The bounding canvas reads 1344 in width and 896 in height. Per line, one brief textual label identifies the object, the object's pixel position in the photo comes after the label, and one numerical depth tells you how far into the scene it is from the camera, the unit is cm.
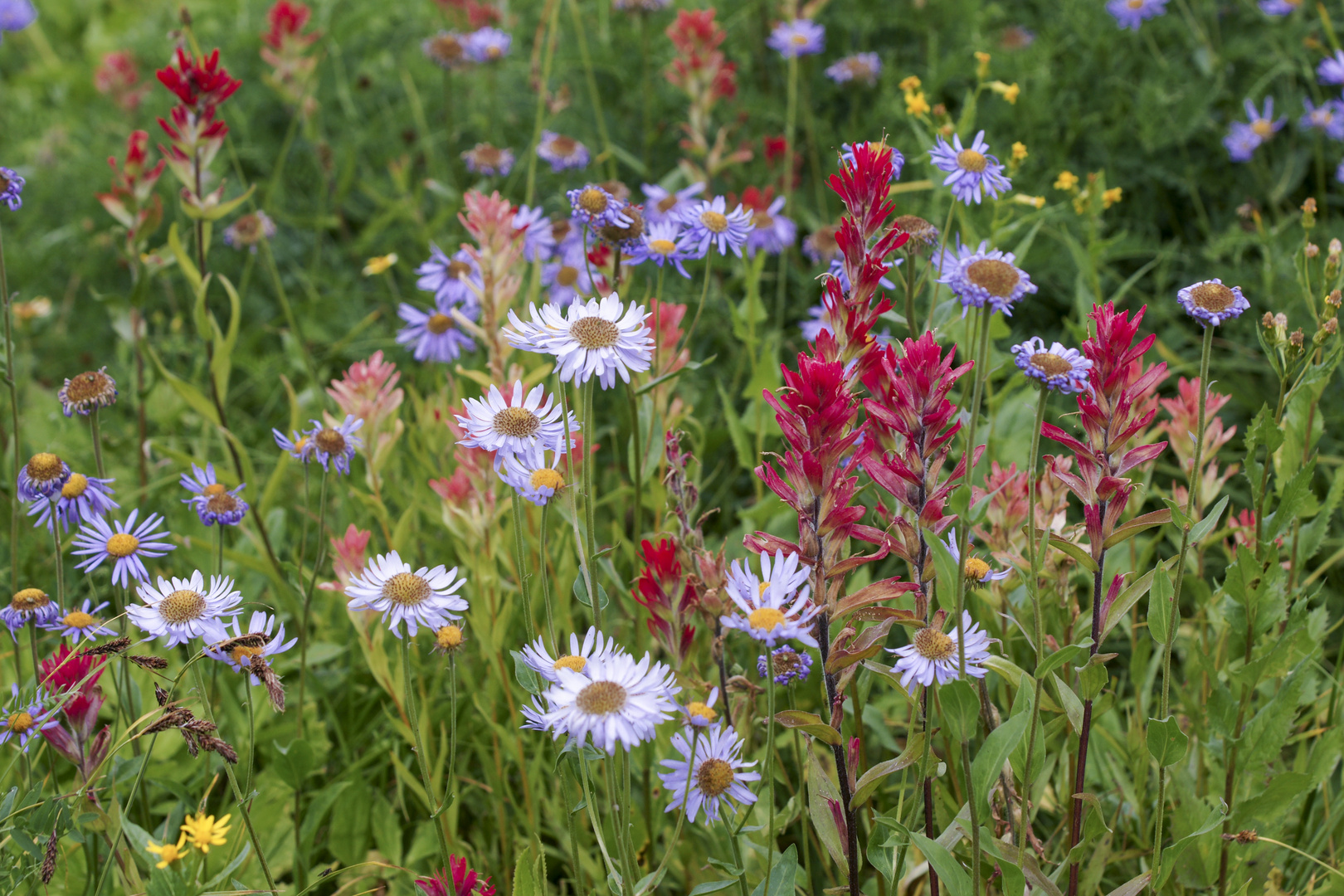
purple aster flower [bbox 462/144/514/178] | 146
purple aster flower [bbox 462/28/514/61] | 171
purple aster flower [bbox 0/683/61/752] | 98
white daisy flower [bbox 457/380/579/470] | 99
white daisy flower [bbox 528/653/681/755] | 92
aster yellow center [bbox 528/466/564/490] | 99
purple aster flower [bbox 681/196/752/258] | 108
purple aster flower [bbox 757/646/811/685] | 101
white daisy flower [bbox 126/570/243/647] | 99
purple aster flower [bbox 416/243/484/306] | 123
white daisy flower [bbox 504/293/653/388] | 97
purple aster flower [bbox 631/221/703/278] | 109
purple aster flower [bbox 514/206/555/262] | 121
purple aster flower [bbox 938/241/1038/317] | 94
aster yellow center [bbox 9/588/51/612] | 102
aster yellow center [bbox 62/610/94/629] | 102
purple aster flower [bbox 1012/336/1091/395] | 96
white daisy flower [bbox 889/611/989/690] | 97
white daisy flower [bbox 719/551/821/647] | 92
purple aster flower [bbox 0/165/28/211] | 105
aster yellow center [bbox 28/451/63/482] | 105
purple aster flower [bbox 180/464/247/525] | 110
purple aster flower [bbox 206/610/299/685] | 98
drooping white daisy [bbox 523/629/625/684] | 95
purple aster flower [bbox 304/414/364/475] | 112
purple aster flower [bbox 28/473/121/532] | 106
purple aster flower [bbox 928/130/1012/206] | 105
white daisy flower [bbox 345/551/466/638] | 98
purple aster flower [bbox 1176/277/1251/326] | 95
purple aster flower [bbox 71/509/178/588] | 104
